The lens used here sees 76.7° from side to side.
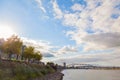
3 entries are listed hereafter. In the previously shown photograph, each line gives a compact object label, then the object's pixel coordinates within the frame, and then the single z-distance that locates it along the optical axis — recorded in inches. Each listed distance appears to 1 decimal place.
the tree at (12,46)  1072.3
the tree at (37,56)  1641.2
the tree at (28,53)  1510.0
